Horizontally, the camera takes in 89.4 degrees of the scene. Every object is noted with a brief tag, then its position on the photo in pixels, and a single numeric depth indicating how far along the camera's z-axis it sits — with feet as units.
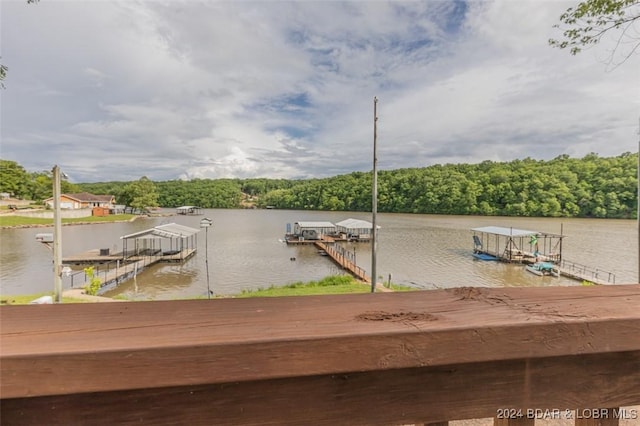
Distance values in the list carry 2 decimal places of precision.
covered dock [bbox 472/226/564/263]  56.13
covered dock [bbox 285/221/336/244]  83.05
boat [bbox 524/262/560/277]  47.11
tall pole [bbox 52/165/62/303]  22.65
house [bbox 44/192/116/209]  139.74
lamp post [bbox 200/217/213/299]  47.91
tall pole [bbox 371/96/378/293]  30.05
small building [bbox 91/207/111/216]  156.87
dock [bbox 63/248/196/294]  42.36
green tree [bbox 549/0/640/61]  10.03
